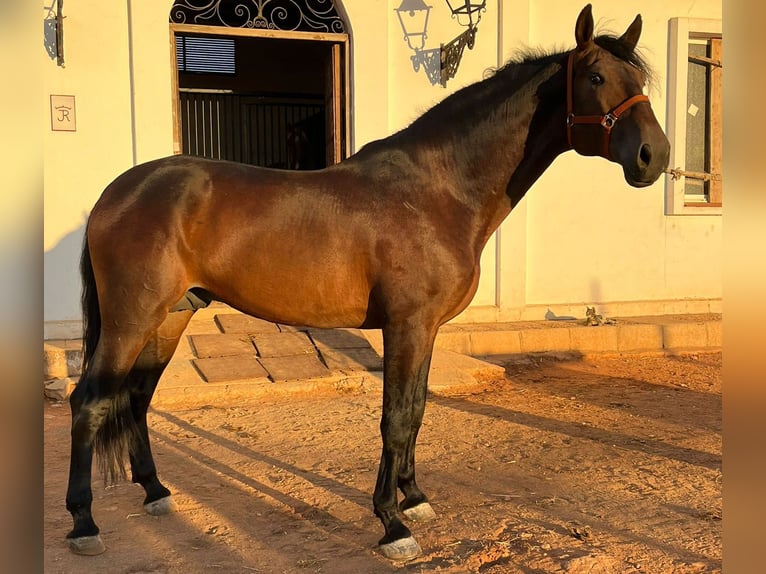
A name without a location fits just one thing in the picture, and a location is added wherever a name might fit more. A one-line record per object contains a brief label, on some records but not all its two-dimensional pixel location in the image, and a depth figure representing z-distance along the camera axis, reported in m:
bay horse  2.78
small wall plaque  5.89
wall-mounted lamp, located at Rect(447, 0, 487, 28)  6.61
